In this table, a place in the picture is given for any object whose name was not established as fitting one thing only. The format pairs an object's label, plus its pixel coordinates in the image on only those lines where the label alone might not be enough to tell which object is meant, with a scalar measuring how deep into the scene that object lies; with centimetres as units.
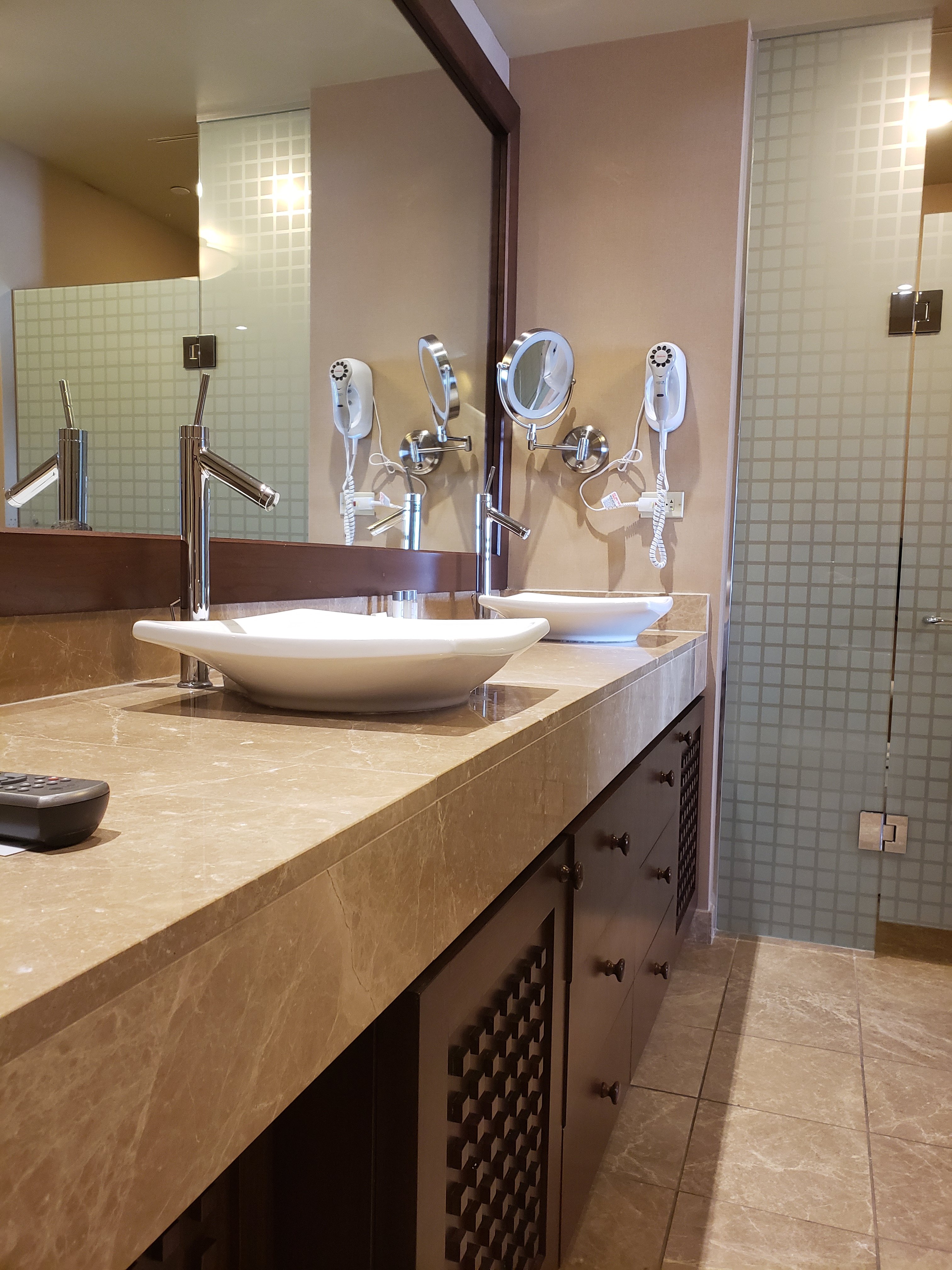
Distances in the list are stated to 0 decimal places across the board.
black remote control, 53
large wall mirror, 106
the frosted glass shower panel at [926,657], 251
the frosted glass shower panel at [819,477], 239
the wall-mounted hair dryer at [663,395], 240
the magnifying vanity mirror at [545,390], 243
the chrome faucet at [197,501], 116
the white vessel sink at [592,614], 197
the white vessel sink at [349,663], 93
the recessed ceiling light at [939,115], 257
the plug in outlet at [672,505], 251
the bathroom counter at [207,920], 38
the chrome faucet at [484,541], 225
